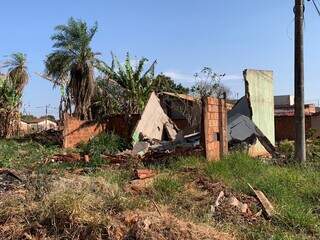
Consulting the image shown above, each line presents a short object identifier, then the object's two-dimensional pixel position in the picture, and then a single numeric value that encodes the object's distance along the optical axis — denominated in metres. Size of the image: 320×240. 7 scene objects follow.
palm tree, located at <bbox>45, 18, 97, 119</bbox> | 16.32
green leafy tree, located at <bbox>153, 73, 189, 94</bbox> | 16.33
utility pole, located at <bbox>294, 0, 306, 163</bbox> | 7.69
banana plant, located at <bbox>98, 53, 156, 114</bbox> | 14.75
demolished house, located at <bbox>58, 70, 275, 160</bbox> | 7.33
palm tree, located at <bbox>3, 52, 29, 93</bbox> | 18.27
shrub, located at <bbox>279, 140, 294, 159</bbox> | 10.07
